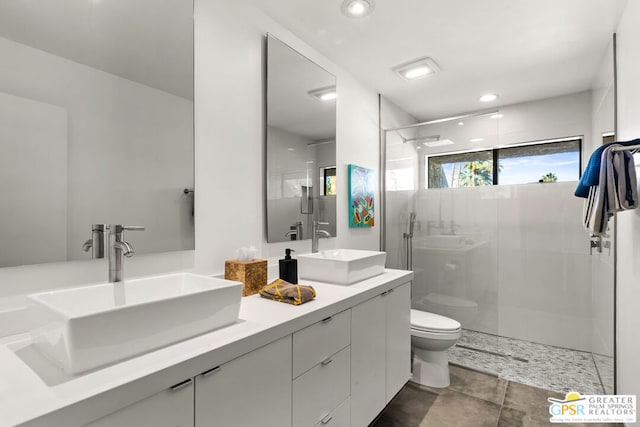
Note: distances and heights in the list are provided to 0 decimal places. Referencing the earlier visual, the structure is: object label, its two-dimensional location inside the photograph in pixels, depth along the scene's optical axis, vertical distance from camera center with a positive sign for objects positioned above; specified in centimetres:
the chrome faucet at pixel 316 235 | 218 -15
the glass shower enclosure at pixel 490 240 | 276 -26
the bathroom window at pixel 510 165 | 279 +43
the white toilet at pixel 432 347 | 226 -97
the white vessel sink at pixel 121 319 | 75 -29
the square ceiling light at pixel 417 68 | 245 +113
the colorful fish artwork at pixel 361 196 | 265 +14
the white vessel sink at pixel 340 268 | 172 -32
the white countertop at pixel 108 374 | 64 -38
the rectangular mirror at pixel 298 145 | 191 +44
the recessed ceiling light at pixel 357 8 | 177 +115
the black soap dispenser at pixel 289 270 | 169 -30
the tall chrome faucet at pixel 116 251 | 117 -14
